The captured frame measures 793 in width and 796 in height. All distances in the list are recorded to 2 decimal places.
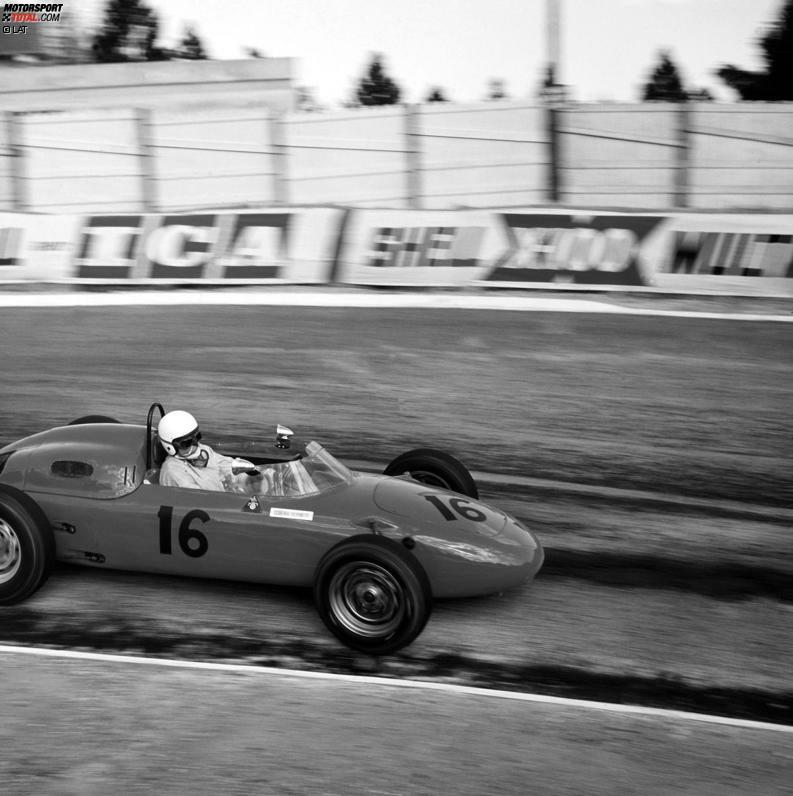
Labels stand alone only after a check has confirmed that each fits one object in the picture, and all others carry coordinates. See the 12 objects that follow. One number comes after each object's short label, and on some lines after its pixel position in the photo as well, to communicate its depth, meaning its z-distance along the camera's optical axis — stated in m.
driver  5.86
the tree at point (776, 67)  26.42
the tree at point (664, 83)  30.89
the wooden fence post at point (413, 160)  13.61
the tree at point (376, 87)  38.25
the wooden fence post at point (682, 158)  13.18
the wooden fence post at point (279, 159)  13.73
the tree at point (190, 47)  41.00
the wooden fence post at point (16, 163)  13.67
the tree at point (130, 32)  38.07
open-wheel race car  5.23
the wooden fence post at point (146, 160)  13.75
